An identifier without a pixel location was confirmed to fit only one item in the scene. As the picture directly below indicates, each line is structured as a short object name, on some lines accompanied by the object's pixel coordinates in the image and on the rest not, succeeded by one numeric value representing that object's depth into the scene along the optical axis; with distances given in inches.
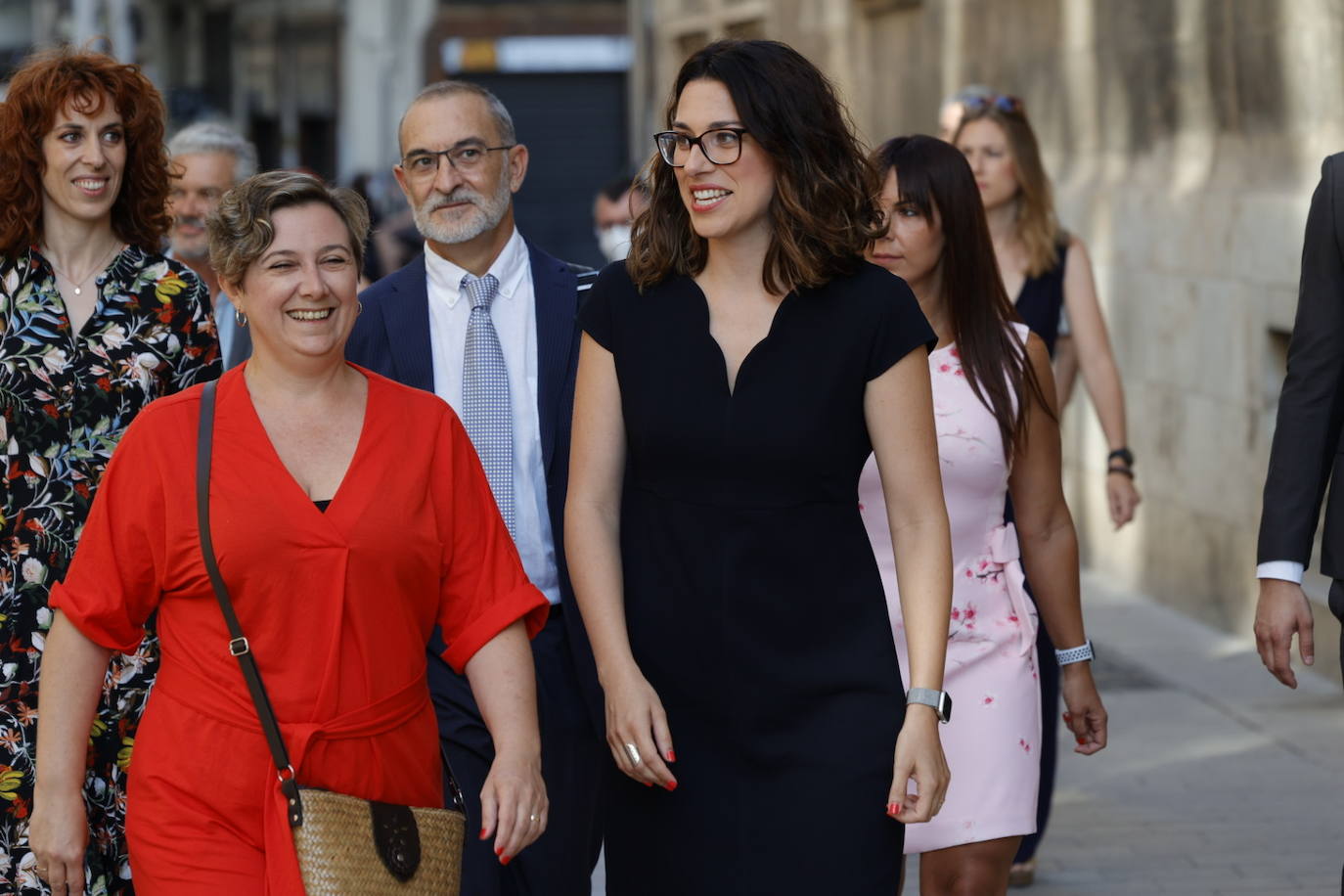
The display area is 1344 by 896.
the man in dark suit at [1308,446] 322.4
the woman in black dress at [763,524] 292.0
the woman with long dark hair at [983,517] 360.6
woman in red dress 280.9
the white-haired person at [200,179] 533.2
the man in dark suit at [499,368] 372.1
